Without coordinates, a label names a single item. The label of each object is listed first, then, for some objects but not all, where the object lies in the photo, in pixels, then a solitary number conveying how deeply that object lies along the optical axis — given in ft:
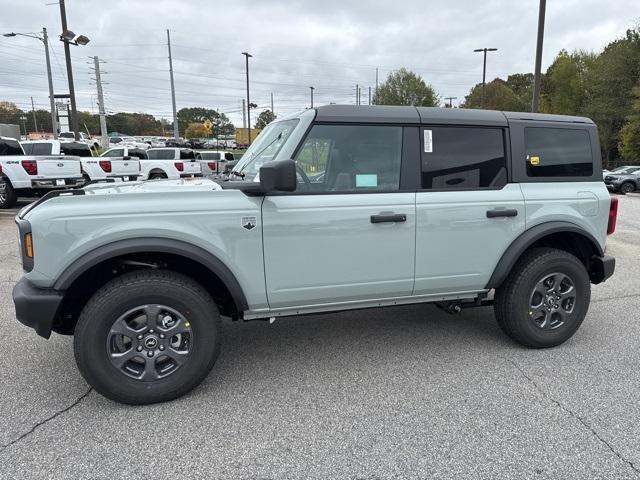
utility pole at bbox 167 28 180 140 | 147.43
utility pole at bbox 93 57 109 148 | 111.60
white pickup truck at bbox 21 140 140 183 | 48.55
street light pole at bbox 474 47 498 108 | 117.21
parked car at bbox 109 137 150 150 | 214.81
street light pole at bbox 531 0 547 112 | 50.03
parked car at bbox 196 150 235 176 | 46.62
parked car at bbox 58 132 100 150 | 122.79
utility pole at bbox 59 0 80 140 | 67.36
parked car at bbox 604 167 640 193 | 73.46
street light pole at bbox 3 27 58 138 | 92.22
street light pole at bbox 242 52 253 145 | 134.10
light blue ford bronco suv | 9.27
